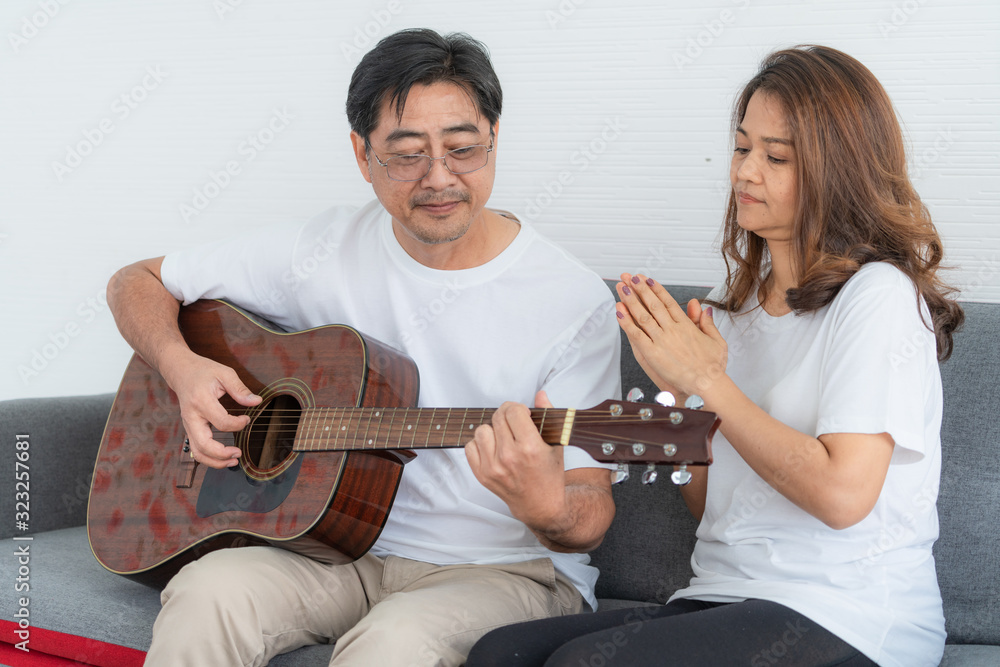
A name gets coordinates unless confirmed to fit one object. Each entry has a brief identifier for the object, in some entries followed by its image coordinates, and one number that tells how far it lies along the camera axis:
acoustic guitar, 1.43
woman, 1.18
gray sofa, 1.56
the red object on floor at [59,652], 1.55
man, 1.43
